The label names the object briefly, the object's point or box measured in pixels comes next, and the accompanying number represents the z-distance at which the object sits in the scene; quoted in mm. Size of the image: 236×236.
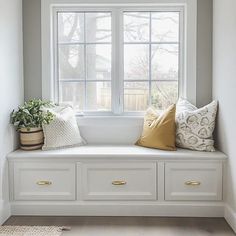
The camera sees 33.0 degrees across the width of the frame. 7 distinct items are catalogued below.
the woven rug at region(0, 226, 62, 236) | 3043
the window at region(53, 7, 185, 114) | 3992
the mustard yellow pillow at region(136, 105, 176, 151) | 3612
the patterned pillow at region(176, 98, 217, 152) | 3604
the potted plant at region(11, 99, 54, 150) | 3590
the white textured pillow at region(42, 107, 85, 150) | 3682
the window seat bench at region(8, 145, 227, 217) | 3438
